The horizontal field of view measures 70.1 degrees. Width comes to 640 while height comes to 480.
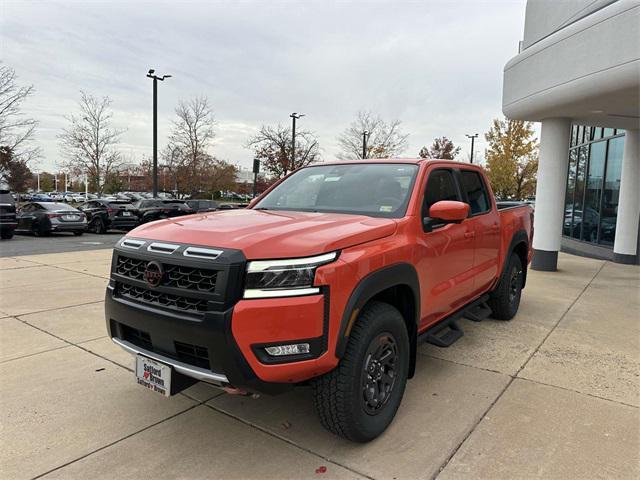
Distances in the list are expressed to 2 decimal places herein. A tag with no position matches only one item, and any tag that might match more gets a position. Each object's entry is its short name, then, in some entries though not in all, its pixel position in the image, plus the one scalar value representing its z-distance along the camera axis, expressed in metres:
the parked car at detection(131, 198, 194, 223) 19.66
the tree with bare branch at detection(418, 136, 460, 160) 39.81
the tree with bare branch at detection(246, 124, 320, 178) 28.62
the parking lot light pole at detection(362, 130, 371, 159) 31.44
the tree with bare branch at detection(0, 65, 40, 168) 21.64
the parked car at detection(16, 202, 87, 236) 16.45
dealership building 7.06
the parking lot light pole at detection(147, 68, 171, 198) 20.25
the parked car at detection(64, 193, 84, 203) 58.45
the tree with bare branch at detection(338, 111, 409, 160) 36.56
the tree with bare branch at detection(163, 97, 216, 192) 29.69
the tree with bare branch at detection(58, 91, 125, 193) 29.16
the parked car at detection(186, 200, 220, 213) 21.50
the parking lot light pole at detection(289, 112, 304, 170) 27.25
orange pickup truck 2.44
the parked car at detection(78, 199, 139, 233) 18.86
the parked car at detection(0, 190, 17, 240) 14.81
